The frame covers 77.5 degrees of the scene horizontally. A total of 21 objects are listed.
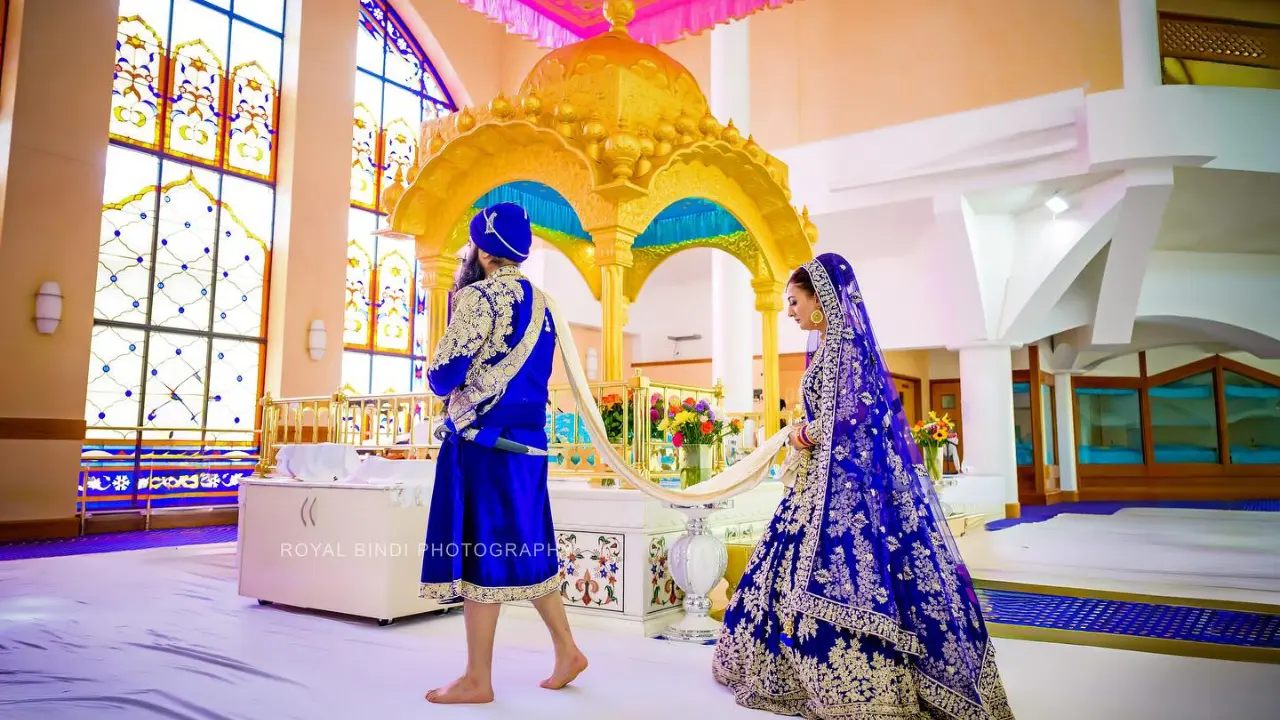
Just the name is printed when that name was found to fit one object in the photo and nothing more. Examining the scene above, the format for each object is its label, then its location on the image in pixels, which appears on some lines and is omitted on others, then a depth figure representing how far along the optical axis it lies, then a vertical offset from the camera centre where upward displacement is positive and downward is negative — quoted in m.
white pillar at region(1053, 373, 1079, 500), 14.36 +0.26
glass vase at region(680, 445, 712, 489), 4.29 -0.18
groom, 2.64 -0.15
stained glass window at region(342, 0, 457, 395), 11.47 +2.84
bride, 2.46 -0.49
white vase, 3.80 -0.64
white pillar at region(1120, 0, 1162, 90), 8.52 +4.20
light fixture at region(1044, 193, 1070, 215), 9.79 +2.85
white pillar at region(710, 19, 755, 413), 9.30 +1.71
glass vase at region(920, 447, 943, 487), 7.88 -0.29
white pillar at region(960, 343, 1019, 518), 10.84 +0.33
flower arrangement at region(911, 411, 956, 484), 7.90 -0.06
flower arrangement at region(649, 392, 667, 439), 4.36 +0.08
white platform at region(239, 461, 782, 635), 3.87 -0.61
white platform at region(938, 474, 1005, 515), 10.18 -0.78
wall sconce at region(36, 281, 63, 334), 7.72 +1.16
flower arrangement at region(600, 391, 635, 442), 4.38 +0.09
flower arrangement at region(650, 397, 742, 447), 4.28 +0.04
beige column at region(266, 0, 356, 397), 10.07 +3.01
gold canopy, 4.68 +1.70
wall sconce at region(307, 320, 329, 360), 10.16 +1.15
